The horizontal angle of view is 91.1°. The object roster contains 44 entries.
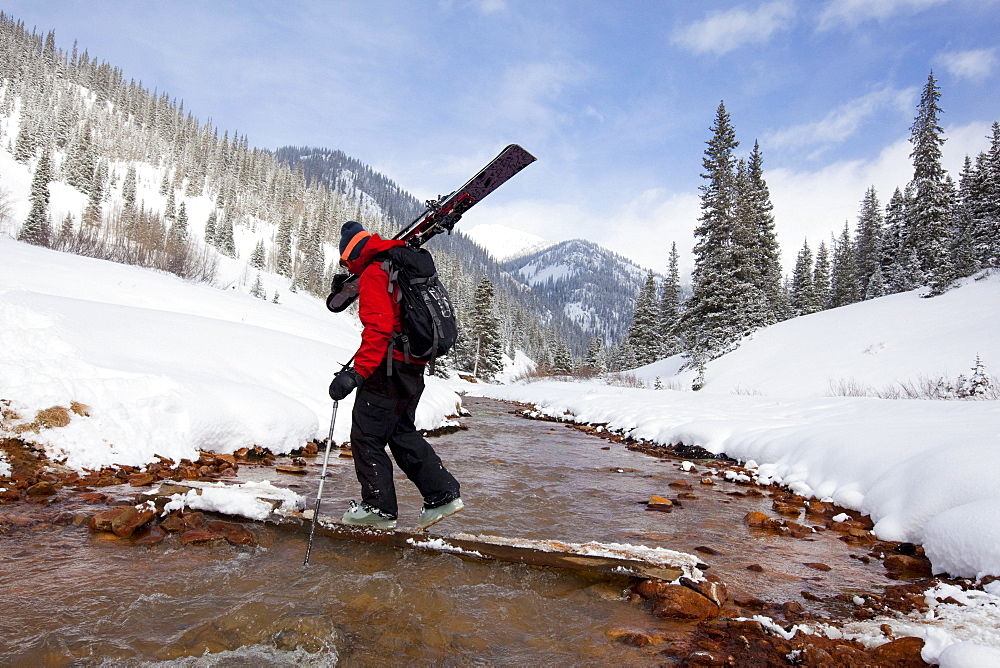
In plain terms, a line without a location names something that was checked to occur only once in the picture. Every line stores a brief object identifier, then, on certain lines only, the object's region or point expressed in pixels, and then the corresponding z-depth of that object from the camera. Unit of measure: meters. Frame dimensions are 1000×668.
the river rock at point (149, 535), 3.73
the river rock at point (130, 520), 3.76
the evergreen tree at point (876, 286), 42.39
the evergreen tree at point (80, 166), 66.81
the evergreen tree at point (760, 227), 29.88
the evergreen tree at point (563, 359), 68.62
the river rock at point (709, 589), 3.18
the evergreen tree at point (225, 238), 73.50
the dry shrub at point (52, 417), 5.19
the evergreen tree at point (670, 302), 50.88
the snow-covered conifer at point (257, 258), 72.06
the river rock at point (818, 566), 4.07
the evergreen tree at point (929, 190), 32.12
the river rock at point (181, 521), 3.91
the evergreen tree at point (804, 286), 47.81
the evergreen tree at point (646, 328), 51.78
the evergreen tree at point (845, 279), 49.38
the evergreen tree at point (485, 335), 53.66
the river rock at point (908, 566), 3.91
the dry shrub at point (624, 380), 29.88
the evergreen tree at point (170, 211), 69.62
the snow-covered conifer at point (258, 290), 45.58
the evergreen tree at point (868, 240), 49.19
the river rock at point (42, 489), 4.41
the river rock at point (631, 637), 2.79
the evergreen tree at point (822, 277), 56.78
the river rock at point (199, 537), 3.77
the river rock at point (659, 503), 6.03
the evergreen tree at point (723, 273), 27.83
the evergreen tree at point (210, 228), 72.12
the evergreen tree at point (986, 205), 28.23
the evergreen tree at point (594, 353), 64.21
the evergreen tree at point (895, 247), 39.09
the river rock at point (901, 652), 2.45
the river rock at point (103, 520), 3.77
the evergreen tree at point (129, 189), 73.14
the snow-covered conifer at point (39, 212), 29.08
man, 3.87
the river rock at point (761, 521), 5.22
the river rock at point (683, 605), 3.09
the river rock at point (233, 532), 3.86
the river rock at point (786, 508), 5.81
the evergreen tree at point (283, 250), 79.81
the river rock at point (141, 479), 4.99
